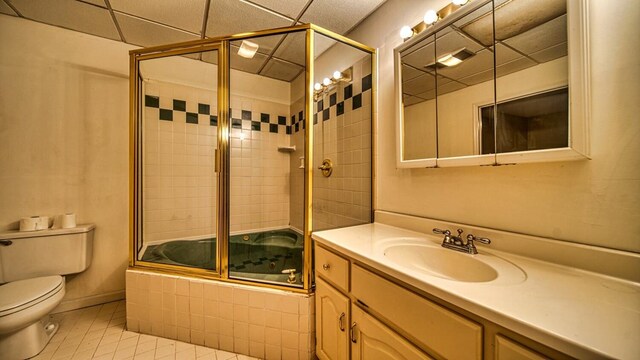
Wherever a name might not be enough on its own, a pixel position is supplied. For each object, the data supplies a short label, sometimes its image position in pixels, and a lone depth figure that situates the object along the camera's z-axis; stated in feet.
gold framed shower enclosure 4.40
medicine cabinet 2.40
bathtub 4.66
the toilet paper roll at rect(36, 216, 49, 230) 5.28
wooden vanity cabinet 1.76
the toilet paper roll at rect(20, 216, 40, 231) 5.17
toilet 4.03
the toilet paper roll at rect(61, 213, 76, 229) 5.49
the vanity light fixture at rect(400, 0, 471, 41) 3.44
